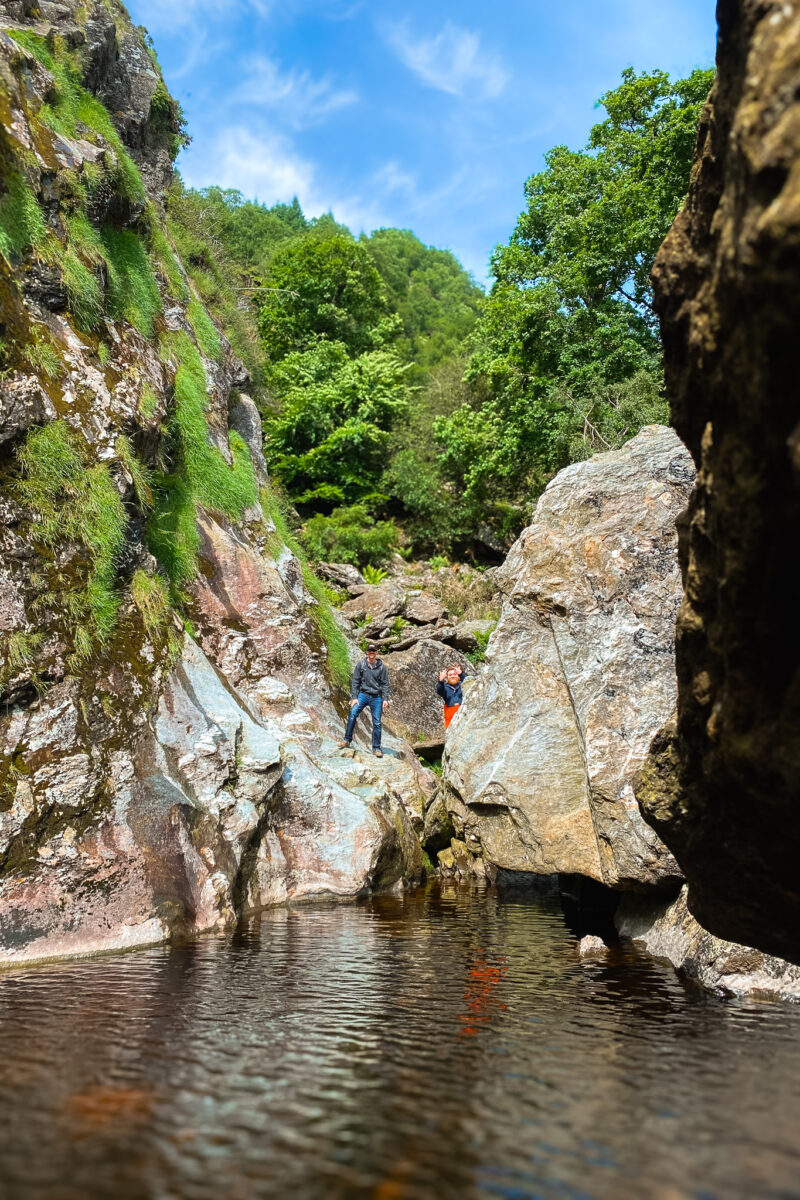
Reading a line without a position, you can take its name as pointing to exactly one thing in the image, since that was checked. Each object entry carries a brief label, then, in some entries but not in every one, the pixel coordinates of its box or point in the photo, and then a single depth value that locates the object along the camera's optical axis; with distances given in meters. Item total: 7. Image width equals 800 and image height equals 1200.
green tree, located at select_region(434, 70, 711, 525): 24.61
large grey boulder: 9.28
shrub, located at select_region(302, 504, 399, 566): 32.31
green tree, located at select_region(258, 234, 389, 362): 41.50
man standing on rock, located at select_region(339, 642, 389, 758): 15.91
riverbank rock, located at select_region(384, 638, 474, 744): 20.84
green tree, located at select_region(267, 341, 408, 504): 35.78
